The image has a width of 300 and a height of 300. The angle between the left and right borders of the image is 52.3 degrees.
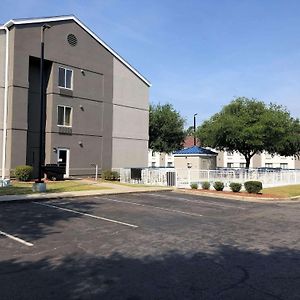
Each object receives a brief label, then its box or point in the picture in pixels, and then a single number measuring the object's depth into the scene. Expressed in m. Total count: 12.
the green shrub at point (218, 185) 17.80
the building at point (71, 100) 20.22
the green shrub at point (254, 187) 16.99
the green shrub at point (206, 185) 18.39
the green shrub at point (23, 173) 19.35
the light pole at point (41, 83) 14.52
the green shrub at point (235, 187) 17.39
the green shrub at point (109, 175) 22.68
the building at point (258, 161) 55.87
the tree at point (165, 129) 36.69
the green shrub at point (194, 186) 18.50
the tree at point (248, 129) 24.20
